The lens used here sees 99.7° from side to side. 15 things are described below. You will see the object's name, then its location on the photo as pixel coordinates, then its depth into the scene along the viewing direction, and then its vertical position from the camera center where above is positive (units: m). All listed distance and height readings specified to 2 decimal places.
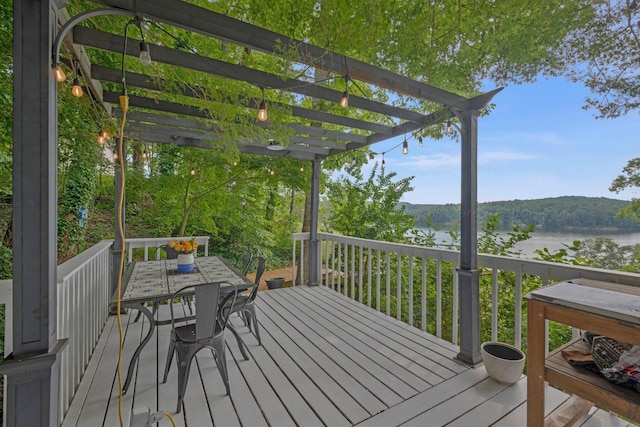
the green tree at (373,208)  5.70 +0.09
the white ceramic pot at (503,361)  2.07 -1.17
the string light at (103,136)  2.75 +0.77
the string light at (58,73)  1.29 +0.68
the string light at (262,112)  2.14 +0.80
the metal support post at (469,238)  2.44 -0.24
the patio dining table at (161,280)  2.11 -0.68
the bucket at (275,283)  5.03 -1.33
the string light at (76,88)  1.79 +0.82
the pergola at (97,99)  1.22 +0.70
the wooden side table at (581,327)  1.23 -0.56
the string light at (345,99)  2.02 +0.87
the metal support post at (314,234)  4.81 -0.40
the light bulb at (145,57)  1.38 +0.79
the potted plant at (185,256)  2.98 -0.50
